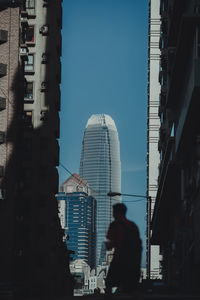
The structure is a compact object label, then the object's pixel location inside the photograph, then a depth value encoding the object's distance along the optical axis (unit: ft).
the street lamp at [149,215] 163.37
